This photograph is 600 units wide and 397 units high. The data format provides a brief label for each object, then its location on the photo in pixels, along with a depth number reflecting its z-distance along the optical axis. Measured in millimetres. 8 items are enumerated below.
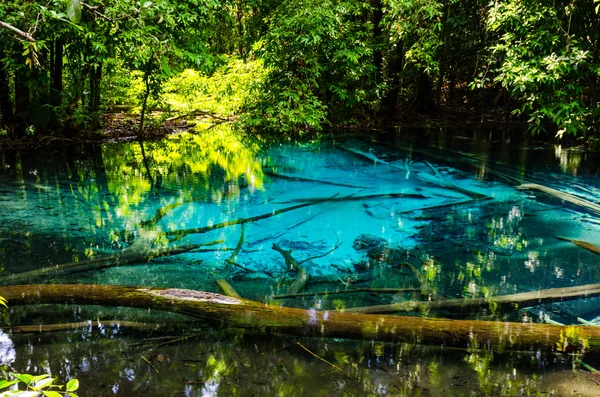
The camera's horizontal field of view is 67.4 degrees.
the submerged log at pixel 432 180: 5757
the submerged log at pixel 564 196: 4992
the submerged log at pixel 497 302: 2803
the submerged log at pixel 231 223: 4347
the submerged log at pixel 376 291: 3145
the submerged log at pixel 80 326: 2592
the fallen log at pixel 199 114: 13298
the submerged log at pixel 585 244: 3806
